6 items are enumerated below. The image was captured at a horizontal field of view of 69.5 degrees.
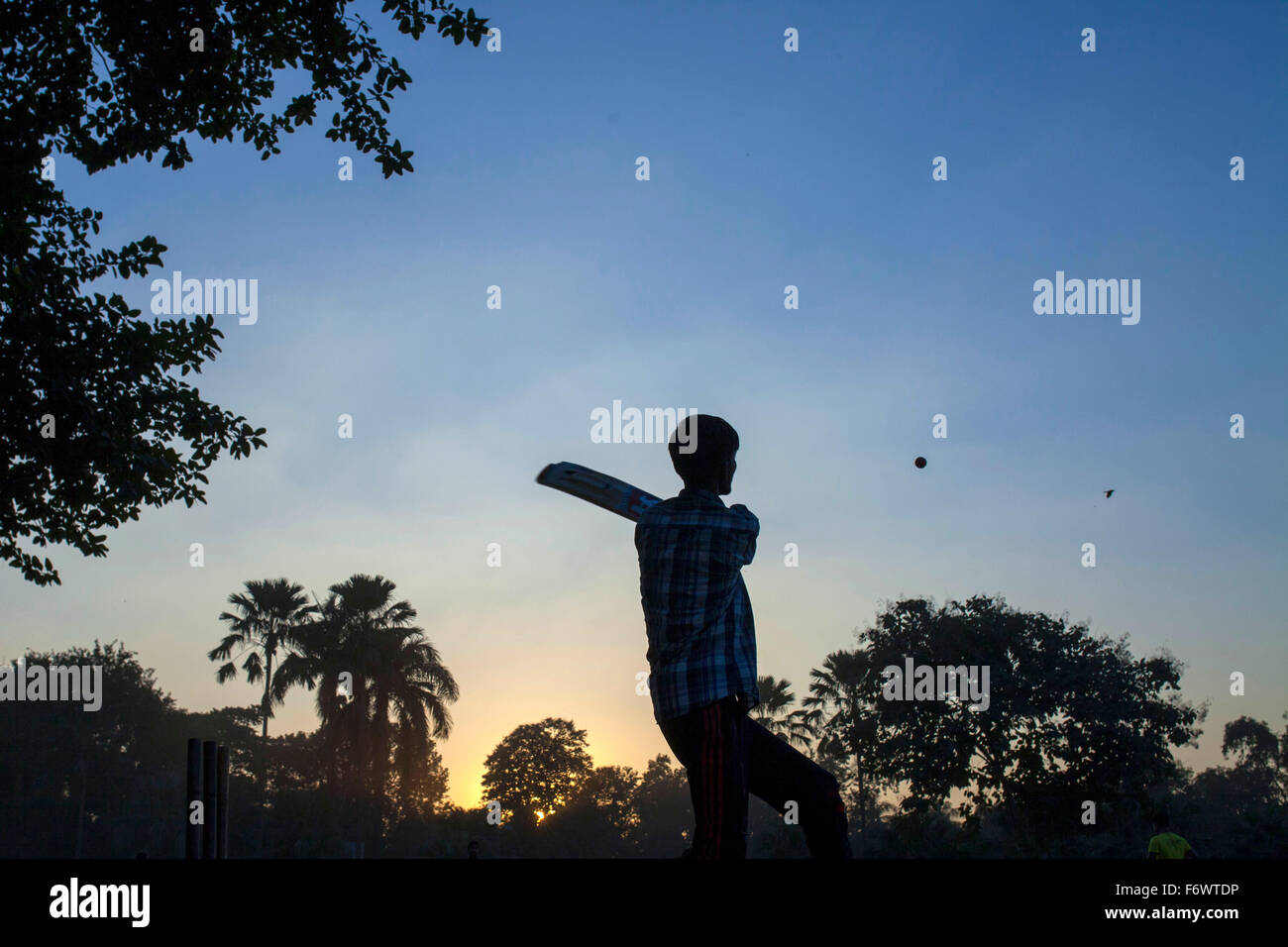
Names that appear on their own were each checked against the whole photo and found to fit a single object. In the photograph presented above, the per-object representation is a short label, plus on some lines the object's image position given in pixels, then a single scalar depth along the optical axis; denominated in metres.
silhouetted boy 3.00
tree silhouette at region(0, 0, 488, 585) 9.98
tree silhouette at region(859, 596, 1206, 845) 38.69
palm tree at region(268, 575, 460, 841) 40.16
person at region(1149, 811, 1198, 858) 12.05
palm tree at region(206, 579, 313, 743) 42.56
